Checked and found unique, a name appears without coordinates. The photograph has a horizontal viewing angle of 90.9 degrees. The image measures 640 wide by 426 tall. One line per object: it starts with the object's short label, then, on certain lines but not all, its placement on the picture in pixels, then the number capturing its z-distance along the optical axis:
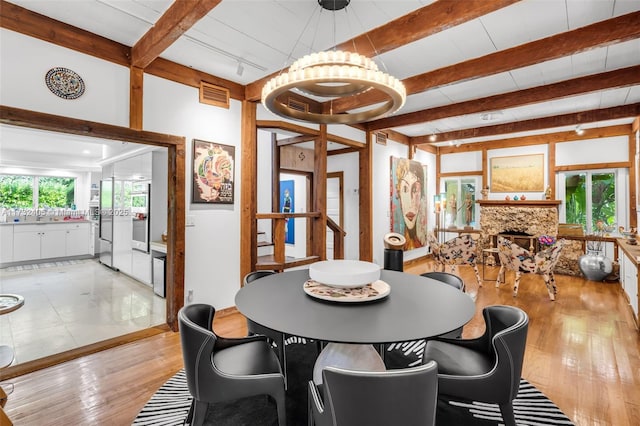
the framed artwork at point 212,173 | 3.70
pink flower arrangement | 6.01
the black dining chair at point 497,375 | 1.61
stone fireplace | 6.80
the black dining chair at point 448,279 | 2.63
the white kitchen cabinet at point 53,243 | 7.26
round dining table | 1.53
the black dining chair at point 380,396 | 1.11
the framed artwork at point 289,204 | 8.13
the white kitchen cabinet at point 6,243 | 6.65
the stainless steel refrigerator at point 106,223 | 6.80
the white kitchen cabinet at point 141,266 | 5.41
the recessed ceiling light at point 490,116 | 5.64
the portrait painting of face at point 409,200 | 6.81
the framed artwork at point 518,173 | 7.15
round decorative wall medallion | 2.71
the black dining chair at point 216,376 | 1.61
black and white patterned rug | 2.06
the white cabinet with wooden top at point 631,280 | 3.65
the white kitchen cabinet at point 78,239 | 7.65
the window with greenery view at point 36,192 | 8.03
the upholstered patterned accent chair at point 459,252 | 5.57
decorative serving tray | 1.96
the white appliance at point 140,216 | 5.46
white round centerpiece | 2.13
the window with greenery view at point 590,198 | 6.36
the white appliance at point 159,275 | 4.78
